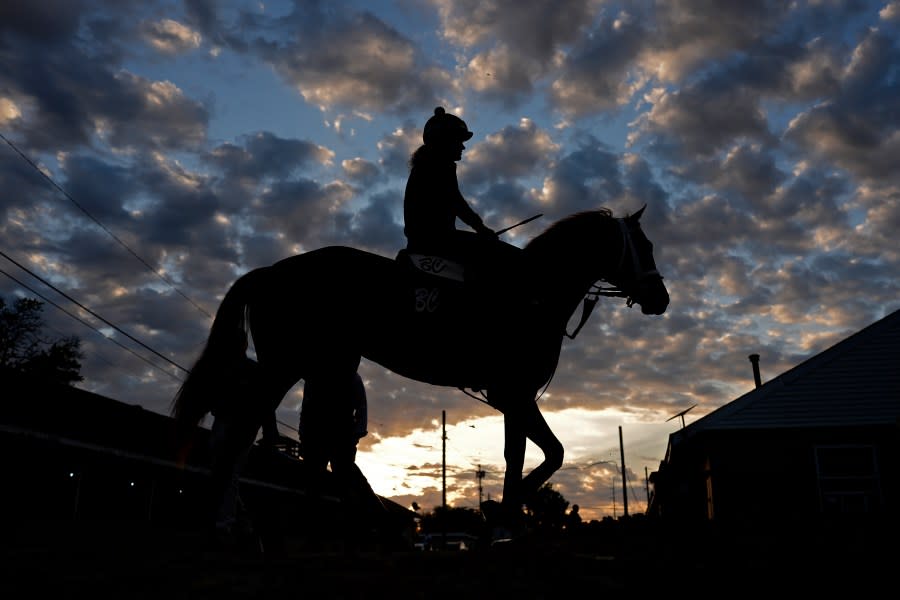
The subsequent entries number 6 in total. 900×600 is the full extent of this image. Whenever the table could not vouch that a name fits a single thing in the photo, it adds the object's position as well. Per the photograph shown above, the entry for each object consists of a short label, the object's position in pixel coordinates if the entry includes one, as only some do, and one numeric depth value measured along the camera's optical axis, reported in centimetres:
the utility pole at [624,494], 6495
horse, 575
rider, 629
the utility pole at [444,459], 5381
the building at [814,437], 1902
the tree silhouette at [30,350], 5212
